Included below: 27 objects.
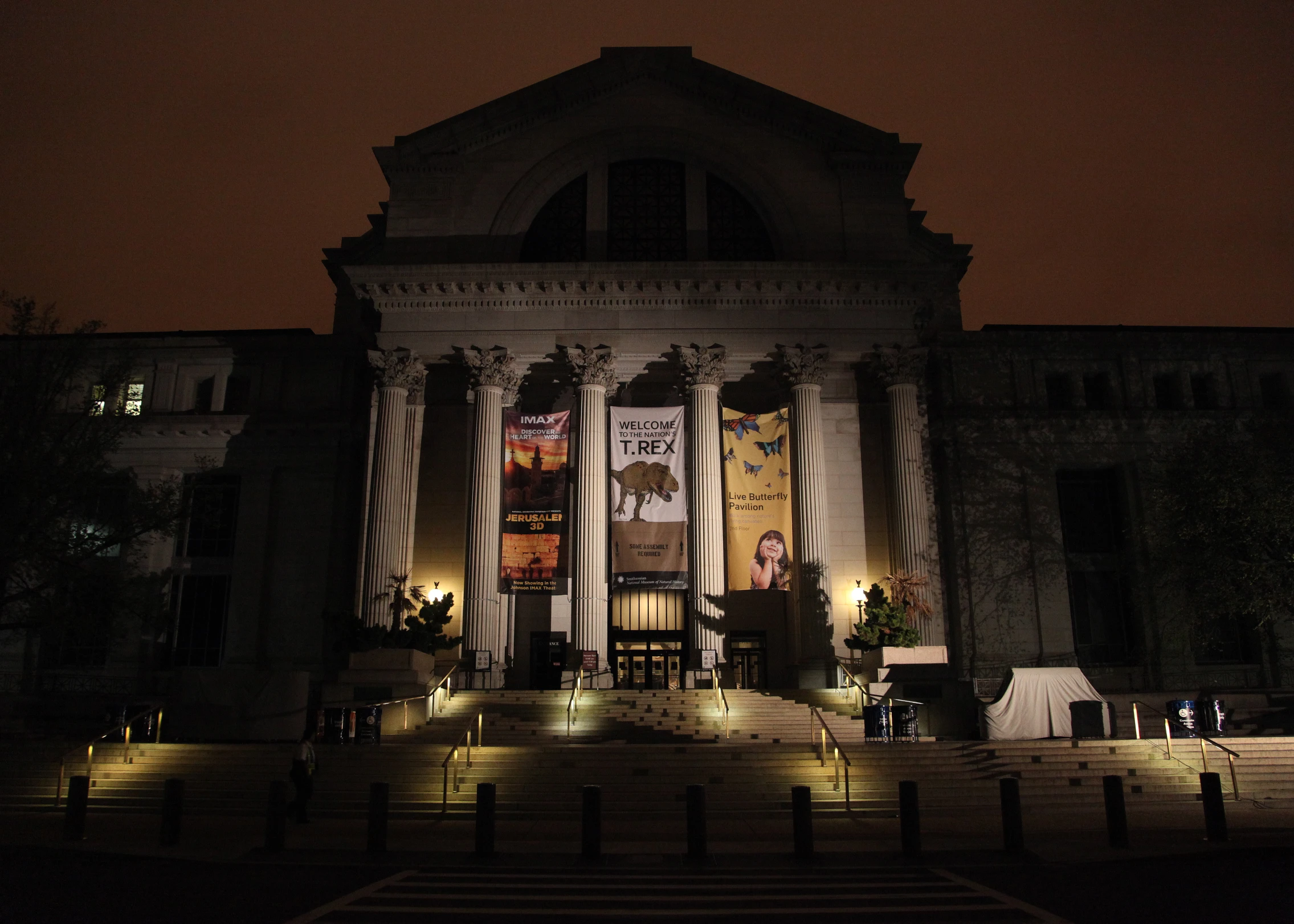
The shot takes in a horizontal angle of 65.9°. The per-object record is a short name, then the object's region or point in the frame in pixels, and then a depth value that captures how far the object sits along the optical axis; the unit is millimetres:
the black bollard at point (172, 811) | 14773
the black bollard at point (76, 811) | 15414
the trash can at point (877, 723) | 23719
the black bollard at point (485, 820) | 13992
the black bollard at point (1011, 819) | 14102
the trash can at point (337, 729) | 23781
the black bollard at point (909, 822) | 14000
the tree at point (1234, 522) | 29156
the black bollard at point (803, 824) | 13898
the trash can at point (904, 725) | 23734
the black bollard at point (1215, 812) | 14727
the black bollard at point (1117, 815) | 14508
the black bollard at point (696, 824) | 14000
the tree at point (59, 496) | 25734
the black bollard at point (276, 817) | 14383
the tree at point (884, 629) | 29344
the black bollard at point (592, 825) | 13852
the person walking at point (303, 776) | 17188
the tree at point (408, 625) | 29953
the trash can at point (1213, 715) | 27031
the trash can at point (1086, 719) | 24266
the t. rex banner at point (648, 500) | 31203
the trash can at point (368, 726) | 23672
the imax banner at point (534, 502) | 31219
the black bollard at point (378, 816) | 14203
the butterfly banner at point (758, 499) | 31453
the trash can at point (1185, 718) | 25203
